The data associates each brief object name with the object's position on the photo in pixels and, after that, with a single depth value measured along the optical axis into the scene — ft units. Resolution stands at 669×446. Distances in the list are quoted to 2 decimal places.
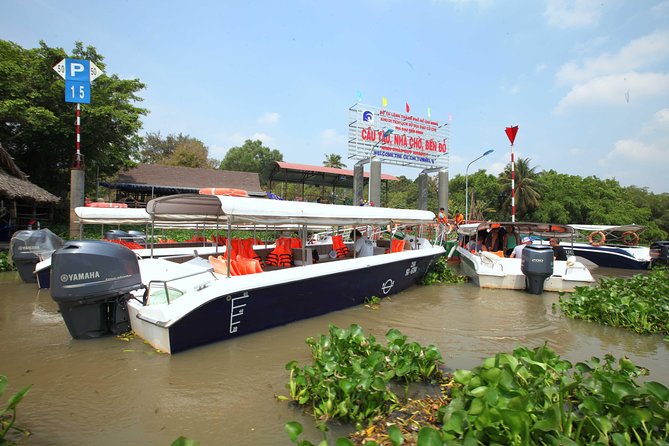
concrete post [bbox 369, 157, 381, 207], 59.41
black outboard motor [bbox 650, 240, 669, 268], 43.45
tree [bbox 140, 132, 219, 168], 109.50
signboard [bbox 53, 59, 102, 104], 39.50
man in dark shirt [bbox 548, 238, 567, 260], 34.96
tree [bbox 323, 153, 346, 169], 154.71
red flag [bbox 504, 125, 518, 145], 41.37
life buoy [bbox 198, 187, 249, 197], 20.81
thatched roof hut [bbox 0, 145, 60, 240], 40.29
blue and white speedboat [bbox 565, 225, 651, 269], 46.55
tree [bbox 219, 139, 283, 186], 142.00
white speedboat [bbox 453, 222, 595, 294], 27.14
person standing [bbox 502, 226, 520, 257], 35.92
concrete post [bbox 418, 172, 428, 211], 70.79
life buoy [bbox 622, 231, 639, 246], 55.30
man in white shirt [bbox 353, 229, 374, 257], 25.34
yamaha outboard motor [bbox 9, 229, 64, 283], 27.09
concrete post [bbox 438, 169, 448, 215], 69.92
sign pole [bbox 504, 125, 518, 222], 41.37
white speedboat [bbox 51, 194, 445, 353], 13.93
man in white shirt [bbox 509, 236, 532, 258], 32.45
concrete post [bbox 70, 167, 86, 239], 39.65
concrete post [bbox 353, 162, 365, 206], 61.05
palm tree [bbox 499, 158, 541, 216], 114.01
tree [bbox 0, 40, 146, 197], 47.60
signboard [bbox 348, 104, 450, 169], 60.59
